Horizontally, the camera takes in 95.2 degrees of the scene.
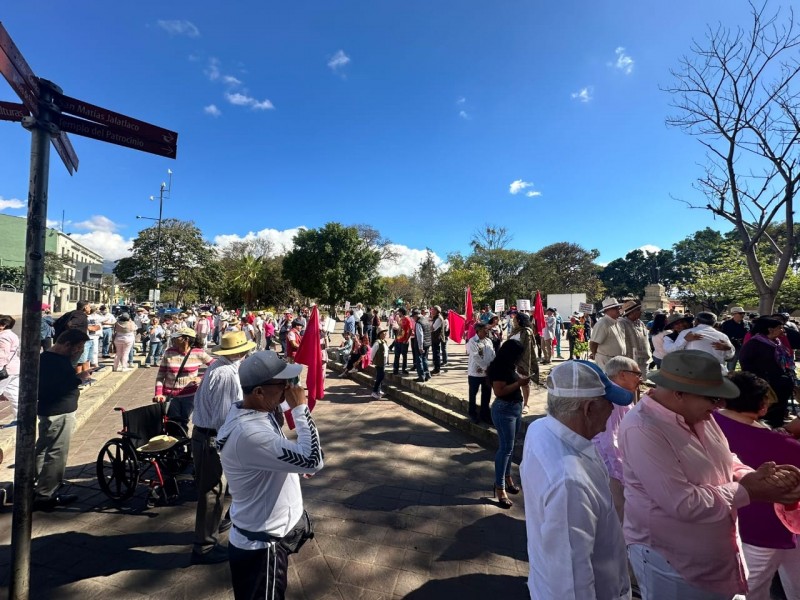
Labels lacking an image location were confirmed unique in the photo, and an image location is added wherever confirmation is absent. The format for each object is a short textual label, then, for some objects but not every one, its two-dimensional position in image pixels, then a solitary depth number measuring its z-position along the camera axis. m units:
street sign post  2.06
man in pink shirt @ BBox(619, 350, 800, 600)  1.65
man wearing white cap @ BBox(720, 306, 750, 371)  8.31
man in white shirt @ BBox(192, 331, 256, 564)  3.01
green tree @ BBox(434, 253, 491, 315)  36.16
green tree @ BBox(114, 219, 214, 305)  31.50
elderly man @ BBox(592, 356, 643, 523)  2.70
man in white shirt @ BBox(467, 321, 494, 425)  5.79
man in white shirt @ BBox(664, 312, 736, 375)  4.77
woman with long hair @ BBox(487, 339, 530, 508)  3.75
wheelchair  3.71
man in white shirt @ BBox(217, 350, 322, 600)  1.75
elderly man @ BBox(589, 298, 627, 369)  4.89
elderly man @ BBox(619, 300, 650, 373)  5.14
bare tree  7.34
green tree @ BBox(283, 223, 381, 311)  34.09
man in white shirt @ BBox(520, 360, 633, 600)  1.29
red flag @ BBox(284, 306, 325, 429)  4.34
